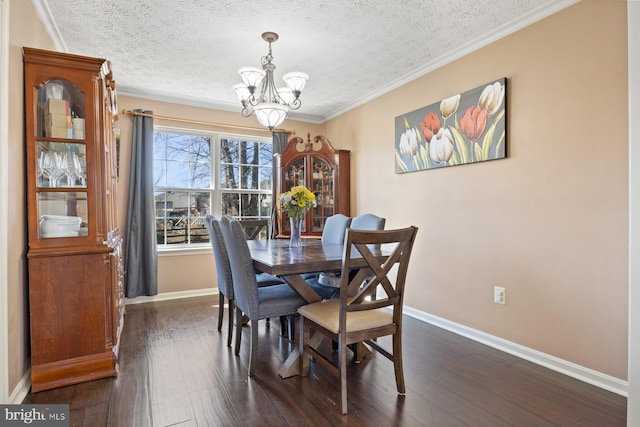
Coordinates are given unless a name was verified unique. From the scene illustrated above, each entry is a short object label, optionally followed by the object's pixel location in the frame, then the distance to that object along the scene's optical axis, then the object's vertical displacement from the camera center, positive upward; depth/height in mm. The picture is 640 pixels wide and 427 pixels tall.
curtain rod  3889 +1110
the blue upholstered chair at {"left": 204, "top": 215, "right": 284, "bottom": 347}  2693 -460
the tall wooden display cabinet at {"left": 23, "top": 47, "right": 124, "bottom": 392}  2047 -89
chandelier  2588 +980
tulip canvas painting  2689 +691
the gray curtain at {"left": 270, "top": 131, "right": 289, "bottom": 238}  4645 +807
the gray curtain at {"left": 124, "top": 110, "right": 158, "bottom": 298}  3840 -145
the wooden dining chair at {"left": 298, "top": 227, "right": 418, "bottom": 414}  1771 -621
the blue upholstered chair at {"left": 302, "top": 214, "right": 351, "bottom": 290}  3075 -246
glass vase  2881 -221
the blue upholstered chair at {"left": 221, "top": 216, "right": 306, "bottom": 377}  2166 -593
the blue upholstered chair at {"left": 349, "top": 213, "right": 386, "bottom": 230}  2818 -137
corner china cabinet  4488 +422
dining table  2016 -354
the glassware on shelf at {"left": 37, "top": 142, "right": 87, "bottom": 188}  2104 +283
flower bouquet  2762 +53
